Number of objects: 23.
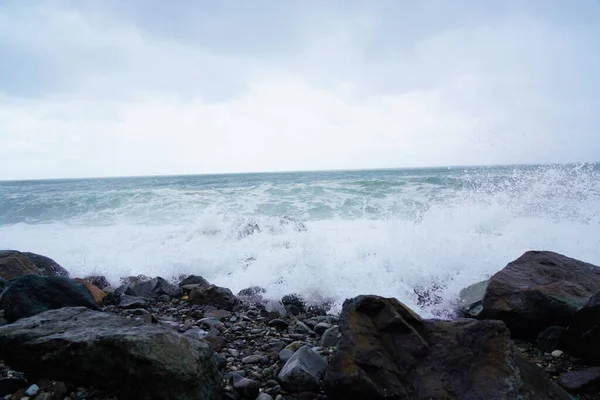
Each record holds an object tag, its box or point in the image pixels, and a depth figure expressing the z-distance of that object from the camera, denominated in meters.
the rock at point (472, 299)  3.79
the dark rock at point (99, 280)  5.93
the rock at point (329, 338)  3.11
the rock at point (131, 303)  4.46
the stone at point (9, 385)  2.12
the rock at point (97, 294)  4.63
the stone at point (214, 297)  4.64
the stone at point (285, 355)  2.77
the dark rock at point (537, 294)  3.31
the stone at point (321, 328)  3.63
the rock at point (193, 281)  5.66
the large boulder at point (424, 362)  1.98
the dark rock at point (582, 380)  2.36
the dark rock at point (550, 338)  3.04
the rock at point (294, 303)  4.62
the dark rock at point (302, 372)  2.32
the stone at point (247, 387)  2.28
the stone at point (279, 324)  3.78
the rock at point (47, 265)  6.14
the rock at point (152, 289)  5.18
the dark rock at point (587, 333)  2.63
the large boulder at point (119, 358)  1.90
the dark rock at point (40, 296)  3.18
